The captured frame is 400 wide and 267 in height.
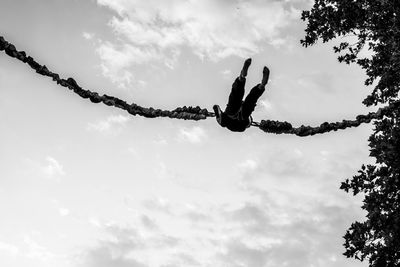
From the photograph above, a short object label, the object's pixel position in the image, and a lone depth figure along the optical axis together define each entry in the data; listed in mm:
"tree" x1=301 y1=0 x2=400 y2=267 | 10094
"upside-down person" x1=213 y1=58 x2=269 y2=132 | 7039
